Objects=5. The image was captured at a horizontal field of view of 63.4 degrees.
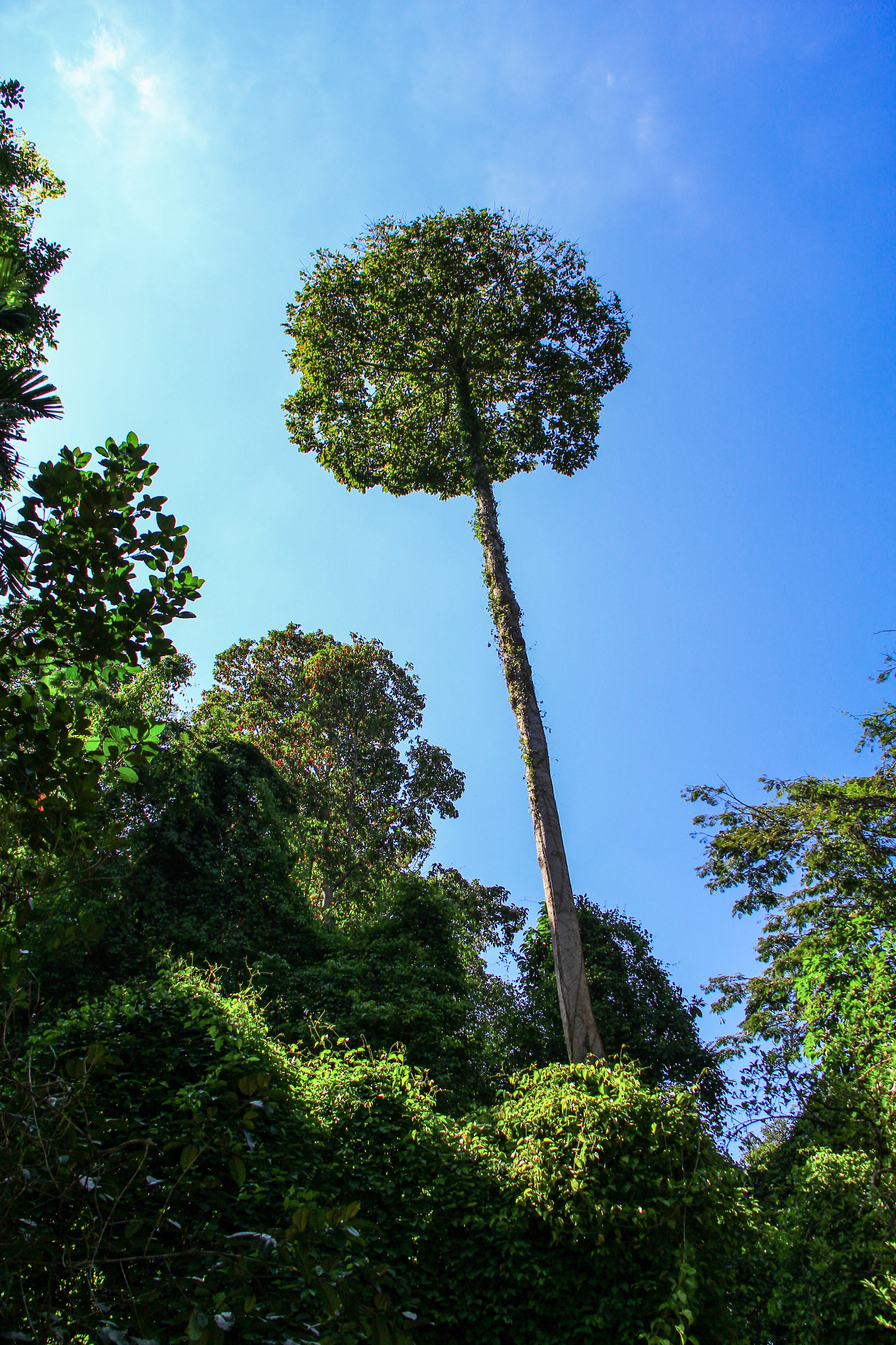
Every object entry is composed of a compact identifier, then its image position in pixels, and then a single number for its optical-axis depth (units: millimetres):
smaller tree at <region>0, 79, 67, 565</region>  7629
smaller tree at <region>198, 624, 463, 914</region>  17141
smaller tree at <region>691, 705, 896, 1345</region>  4891
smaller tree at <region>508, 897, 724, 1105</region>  12078
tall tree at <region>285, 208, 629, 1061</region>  12109
